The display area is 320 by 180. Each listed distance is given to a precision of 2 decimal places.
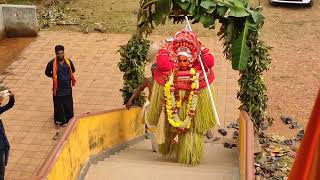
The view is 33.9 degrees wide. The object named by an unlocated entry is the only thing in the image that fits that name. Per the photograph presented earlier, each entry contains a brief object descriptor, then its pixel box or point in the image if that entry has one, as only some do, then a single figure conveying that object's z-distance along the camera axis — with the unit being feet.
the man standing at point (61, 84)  29.07
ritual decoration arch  23.02
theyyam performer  22.35
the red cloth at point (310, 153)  7.86
